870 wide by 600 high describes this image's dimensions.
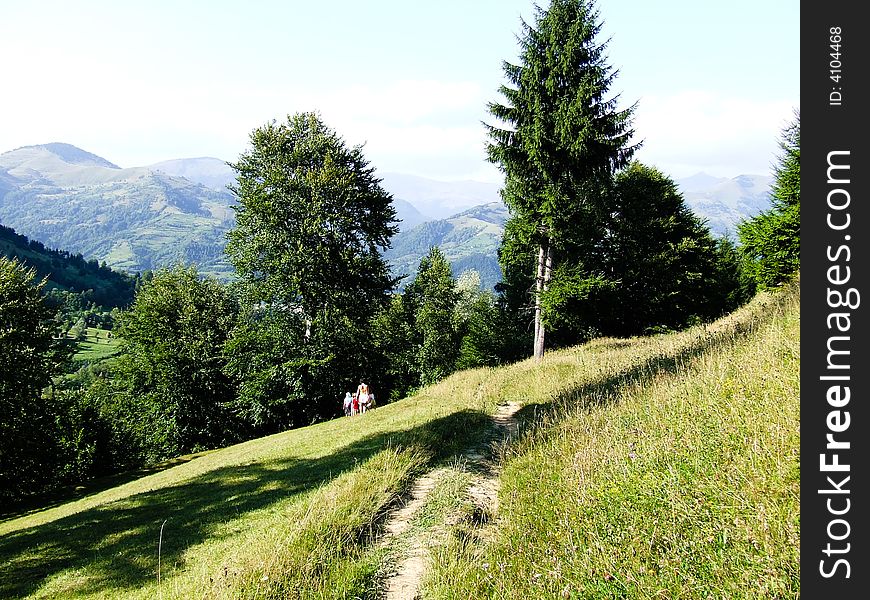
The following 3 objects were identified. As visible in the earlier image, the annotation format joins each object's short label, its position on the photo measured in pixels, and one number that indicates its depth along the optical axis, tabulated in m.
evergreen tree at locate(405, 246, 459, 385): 51.78
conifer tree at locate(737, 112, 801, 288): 23.84
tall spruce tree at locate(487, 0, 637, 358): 19.34
